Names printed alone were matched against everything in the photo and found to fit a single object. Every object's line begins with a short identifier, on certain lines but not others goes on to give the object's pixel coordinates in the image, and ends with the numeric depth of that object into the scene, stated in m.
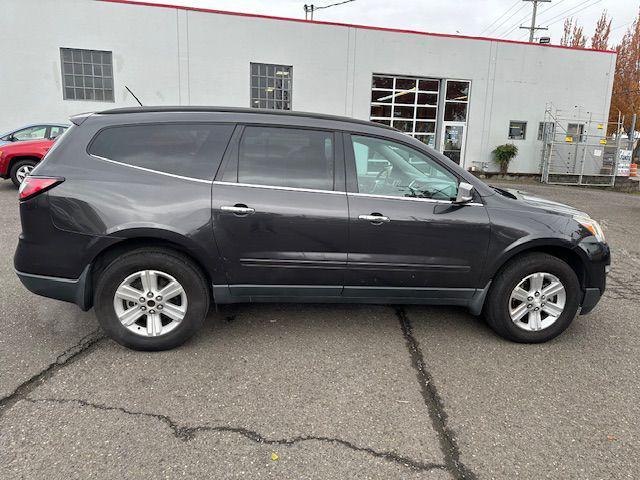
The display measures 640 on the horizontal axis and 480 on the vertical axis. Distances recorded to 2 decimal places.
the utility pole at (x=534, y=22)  33.85
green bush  19.00
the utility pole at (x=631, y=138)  17.72
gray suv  3.35
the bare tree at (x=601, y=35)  29.95
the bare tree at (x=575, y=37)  31.84
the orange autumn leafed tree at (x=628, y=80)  26.88
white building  15.82
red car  10.52
